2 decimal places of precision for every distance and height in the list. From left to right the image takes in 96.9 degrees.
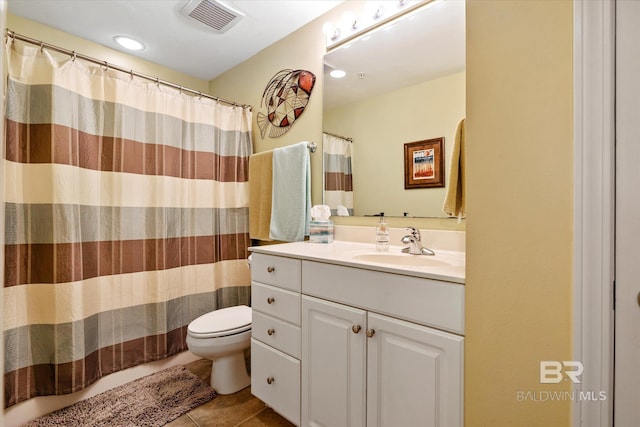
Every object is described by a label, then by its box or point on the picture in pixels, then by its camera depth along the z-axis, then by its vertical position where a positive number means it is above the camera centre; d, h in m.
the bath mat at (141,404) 1.42 -1.05
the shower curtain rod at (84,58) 1.38 +0.83
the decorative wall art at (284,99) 1.89 +0.79
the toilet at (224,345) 1.54 -0.74
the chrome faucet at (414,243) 1.33 -0.15
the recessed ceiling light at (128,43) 2.00 +1.22
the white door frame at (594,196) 0.62 +0.04
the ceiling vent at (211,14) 1.66 +1.21
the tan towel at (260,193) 1.99 +0.13
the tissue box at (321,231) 1.65 -0.12
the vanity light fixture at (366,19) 1.44 +1.06
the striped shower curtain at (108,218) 1.41 -0.04
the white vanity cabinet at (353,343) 0.87 -0.49
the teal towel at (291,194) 1.79 +0.11
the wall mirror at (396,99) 1.32 +0.59
